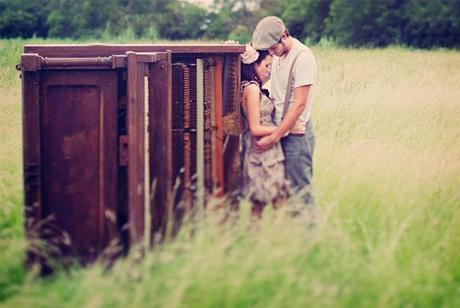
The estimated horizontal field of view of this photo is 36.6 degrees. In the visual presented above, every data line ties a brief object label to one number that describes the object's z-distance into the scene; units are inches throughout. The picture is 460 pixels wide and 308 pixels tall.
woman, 221.1
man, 219.0
